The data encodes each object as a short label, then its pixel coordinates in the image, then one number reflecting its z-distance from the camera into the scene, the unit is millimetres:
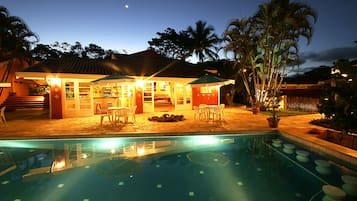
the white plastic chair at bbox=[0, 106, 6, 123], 10567
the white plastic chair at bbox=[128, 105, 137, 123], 9815
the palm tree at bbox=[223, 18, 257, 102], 14103
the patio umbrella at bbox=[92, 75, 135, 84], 9648
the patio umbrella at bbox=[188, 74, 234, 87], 10500
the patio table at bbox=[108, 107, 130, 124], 9531
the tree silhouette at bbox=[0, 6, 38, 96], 14789
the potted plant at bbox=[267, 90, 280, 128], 8375
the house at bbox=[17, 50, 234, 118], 11977
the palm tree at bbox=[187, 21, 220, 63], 27127
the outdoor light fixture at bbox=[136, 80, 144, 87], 13966
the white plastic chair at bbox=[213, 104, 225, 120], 10132
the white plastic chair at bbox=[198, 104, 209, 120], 10508
